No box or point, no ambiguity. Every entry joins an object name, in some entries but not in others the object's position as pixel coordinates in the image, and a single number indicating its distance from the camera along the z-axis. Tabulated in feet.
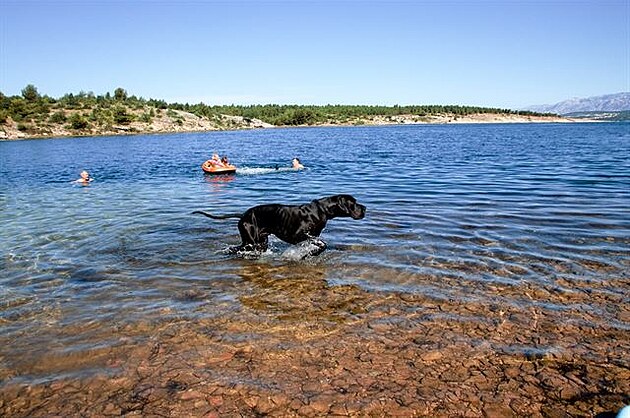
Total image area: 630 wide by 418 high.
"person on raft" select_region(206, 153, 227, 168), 80.95
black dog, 28.11
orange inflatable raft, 80.52
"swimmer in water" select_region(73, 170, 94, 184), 74.93
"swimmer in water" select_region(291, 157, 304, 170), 88.58
